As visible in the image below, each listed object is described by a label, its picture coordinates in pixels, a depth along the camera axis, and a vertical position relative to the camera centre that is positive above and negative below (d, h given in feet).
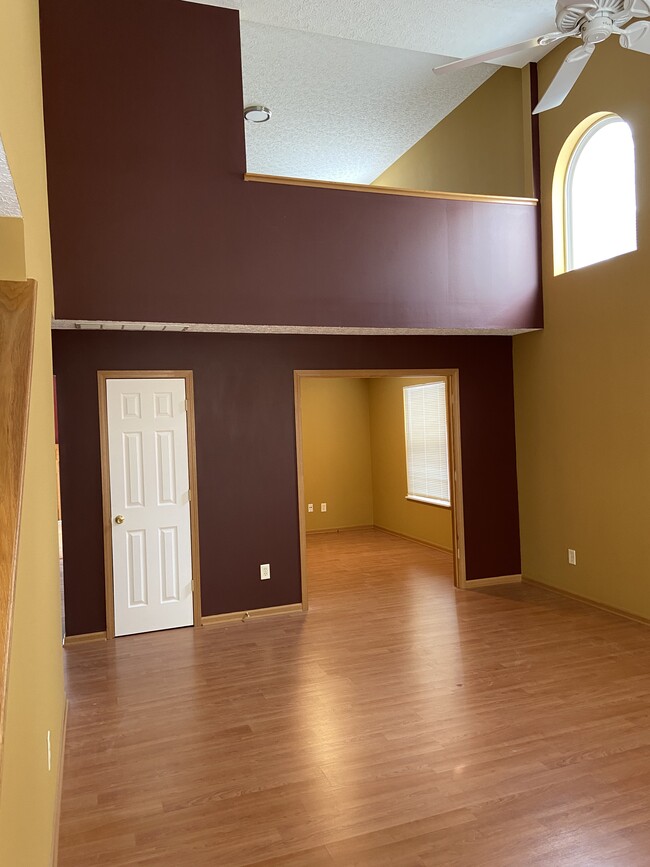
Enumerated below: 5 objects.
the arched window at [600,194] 16.43 +6.11
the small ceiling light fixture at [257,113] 20.51 +10.39
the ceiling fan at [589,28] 9.29 +6.02
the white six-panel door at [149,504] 16.84 -1.76
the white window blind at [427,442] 26.30 -0.61
